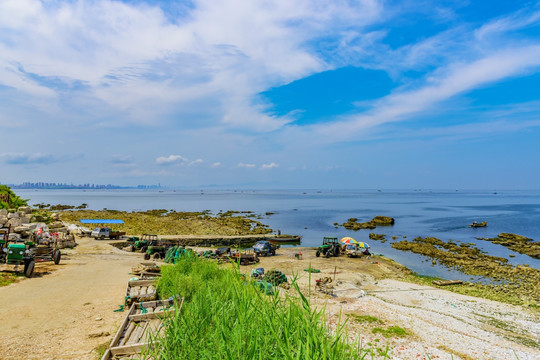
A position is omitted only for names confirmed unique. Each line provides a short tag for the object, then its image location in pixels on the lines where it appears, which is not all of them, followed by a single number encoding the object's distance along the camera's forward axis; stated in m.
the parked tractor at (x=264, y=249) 36.25
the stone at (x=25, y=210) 37.40
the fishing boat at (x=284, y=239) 50.69
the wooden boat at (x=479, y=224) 72.88
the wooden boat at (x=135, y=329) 7.61
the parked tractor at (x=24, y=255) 17.20
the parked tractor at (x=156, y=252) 30.01
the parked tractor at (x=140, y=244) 35.31
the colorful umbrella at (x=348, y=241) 40.73
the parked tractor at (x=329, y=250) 36.81
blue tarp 41.39
